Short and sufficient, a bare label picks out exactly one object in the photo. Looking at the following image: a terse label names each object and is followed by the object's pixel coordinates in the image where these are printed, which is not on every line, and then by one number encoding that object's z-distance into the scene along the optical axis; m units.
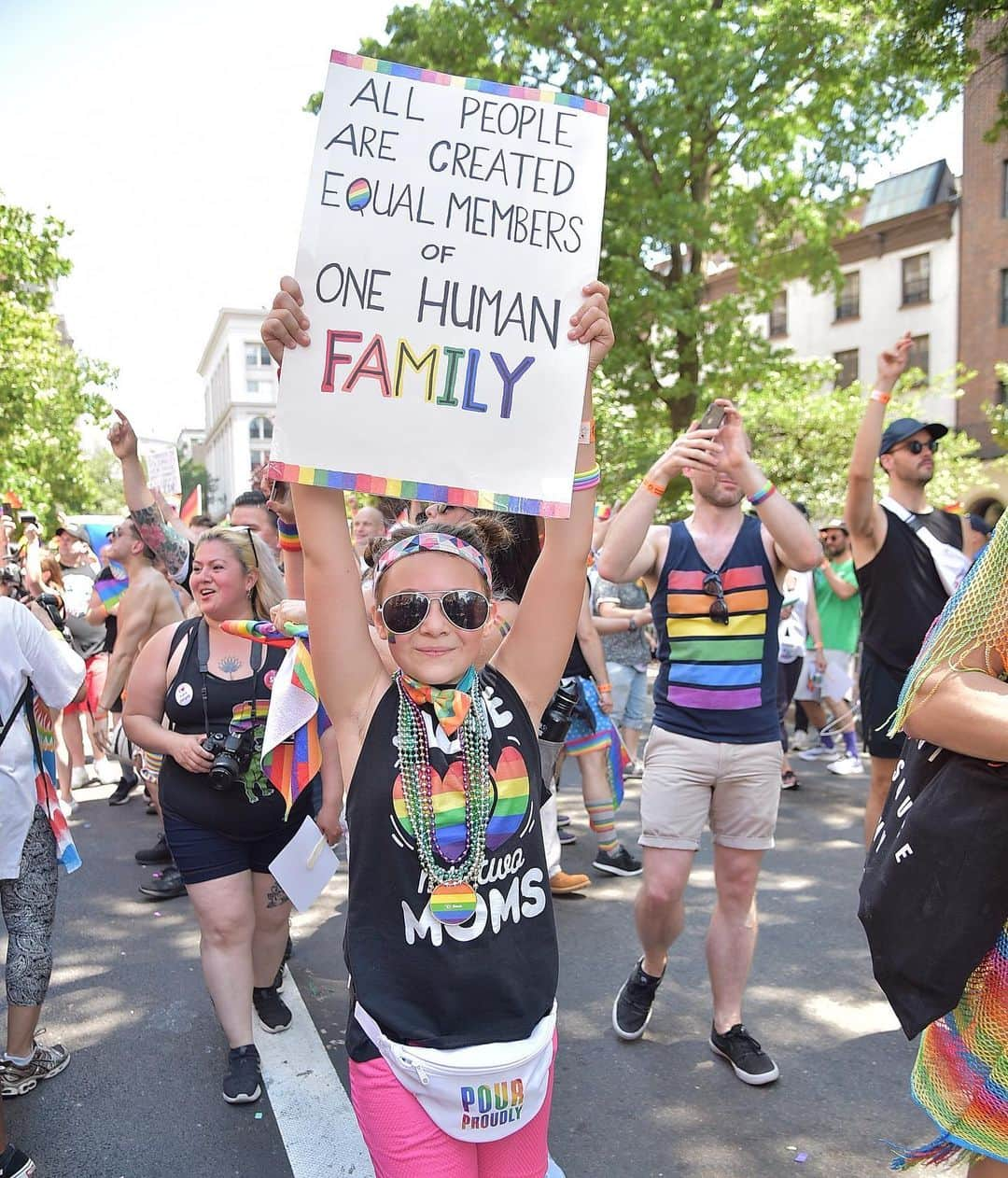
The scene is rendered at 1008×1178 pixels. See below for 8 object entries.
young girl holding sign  1.97
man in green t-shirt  8.70
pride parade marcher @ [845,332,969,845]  4.48
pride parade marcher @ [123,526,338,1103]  3.56
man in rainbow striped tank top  3.54
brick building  27.25
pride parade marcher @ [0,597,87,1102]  3.39
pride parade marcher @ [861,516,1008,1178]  1.89
